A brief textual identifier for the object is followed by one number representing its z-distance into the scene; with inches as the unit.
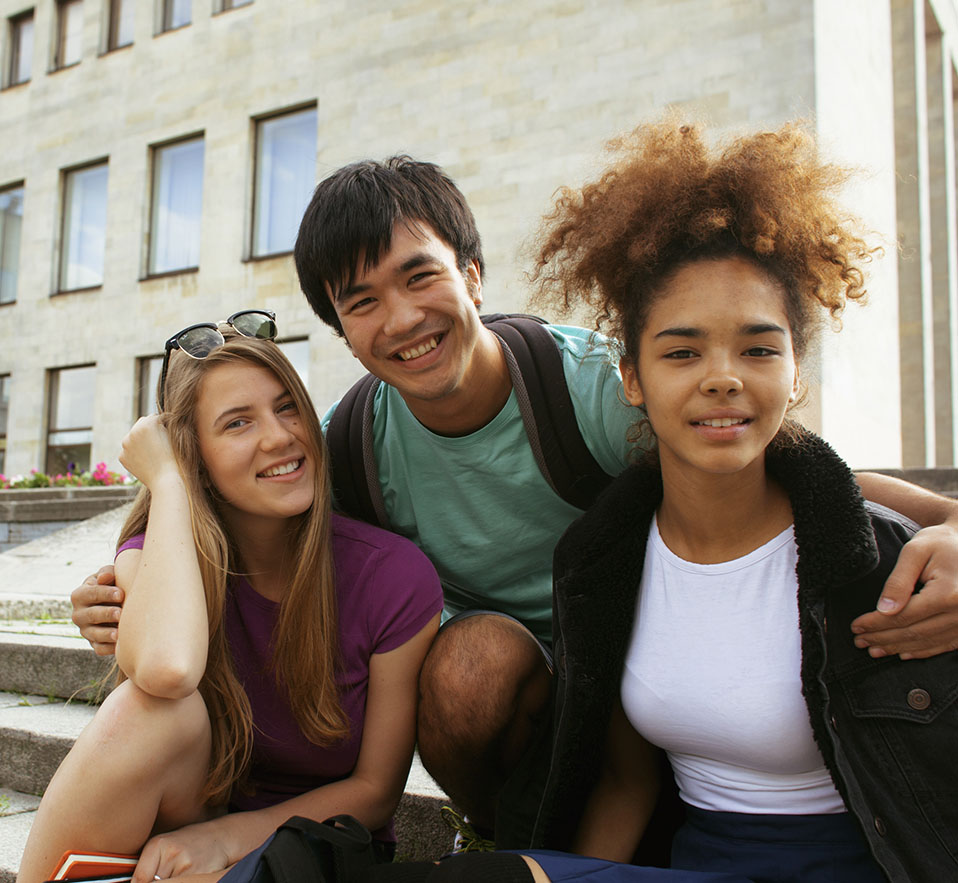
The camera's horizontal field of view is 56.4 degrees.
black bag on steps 63.3
